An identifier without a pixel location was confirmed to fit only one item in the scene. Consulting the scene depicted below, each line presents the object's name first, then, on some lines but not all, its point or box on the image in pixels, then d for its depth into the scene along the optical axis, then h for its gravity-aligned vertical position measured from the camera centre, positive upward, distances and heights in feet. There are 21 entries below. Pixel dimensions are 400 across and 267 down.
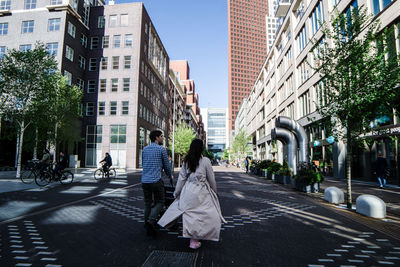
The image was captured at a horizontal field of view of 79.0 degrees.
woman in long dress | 12.44 -2.41
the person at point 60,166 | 42.17 -1.93
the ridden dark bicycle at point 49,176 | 40.86 -3.74
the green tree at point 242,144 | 167.22 +8.67
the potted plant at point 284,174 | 50.14 -3.70
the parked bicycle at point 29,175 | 42.45 -3.60
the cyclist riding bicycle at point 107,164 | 54.58 -1.97
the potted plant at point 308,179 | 36.24 -3.30
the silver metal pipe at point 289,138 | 54.85 +4.31
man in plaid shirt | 15.38 -1.28
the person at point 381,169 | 39.75 -1.83
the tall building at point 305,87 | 46.00 +26.74
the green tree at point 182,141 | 170.50 +10.57
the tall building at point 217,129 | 491.31 +55.93
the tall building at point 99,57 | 104.99 +46.35
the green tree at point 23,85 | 51.16 +15.00
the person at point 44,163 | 41.48 -1.42
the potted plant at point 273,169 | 58.01 -2.89
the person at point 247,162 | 99.26 -2.41
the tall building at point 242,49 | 478.18 +216.63
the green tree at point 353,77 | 24.43 +8.43
